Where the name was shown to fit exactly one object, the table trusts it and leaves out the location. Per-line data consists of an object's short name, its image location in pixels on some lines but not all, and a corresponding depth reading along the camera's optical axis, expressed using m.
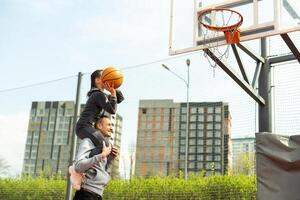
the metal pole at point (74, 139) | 8.80
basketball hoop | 5.48
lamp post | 15.68
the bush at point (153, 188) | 8.70
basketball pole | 5.80
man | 3.71
